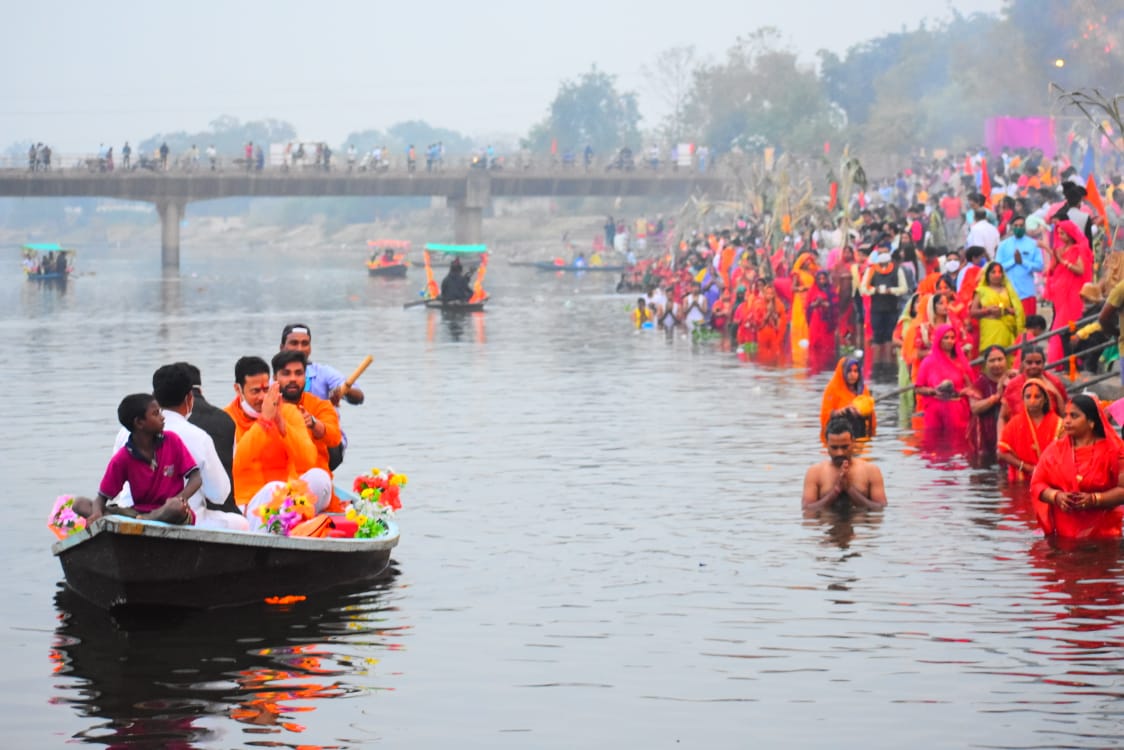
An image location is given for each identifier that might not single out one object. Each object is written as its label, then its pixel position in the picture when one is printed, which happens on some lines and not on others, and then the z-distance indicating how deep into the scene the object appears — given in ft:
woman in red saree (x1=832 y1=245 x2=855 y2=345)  102.17
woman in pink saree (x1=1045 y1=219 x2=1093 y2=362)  66.03
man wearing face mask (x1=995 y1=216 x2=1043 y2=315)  73.77
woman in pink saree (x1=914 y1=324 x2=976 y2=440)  62.90
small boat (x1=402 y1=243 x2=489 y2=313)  169.48
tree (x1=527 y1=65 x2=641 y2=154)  506.07
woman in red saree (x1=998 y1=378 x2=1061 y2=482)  49.75
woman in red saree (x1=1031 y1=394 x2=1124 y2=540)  43.17
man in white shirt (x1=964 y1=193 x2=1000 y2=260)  82.43
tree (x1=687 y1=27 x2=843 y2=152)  375.25
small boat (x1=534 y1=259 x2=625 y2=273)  299.99
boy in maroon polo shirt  35.78
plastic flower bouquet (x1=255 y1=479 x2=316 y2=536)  40.01
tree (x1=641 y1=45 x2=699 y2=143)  448.24
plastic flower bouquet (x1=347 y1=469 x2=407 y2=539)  42.73
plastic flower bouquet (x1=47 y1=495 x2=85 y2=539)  39.73
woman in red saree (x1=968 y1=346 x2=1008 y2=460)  59.82
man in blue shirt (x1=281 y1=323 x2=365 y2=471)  44.39
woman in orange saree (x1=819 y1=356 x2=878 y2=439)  57.82
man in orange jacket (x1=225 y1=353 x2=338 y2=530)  40.50
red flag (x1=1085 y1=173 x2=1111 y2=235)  79.36
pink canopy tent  179.83
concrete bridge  294.87
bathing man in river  51.06
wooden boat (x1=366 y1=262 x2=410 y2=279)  295.48
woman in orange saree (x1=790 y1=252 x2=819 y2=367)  104.58
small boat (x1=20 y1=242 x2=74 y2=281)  276.21
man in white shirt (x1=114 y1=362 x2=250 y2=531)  36.88
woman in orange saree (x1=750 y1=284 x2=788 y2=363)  113.19
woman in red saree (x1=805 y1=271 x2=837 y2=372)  104.23
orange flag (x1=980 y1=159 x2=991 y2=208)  106.32
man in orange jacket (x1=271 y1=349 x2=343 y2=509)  41.81
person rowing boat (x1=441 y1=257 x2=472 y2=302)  168.96
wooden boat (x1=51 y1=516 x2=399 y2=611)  36.88
